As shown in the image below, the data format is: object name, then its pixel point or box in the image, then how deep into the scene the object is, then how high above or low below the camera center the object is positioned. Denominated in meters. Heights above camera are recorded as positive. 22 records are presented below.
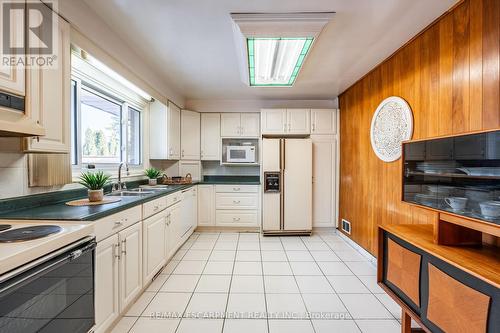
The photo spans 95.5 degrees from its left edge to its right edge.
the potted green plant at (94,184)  1.85 -0.16
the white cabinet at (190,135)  4.16 +0.57
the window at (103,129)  2.24 +0.44
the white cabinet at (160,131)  3.54 +0.54
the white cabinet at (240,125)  4.26 +0.76
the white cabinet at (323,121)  3.98 +0.78
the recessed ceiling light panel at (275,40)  1.79 +1.15
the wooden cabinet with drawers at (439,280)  0.99 -0.61
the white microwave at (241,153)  4.26 +0.23
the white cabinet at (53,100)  1.32 +0.40
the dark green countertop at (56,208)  1.36 -0.30
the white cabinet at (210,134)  4.27 +0.59
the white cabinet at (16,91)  1.13 +0.39
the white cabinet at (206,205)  4.06 -0.71
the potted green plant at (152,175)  3.32 -0.14
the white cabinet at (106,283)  1.47 -0.80
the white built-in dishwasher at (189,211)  3.32 -0.72
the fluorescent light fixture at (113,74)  1.90 +0.90
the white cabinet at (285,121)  4.00 +0.78
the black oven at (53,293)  0.88 -0.58
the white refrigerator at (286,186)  3.83 -0.35
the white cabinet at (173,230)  2.68 -0.79
